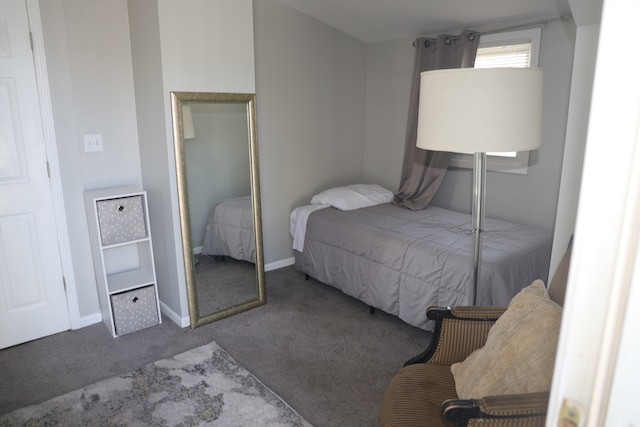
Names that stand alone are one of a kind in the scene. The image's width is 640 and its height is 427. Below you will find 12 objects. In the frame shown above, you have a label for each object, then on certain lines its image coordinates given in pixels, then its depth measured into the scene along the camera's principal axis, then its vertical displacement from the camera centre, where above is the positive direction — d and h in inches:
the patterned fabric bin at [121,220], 109.4 -23.4
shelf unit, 110.2 -34.7
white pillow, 145.9 -23.7
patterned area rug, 81.6 -55.3
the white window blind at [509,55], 125.0 +23.1
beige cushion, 48.4 -27.0
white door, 99.6 -19.0
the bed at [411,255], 101.7 -33.5
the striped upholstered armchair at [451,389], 45.4 -33.8
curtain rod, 115.8 +30.5
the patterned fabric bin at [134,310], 112.8 -48.6
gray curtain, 134.6 -3.3
